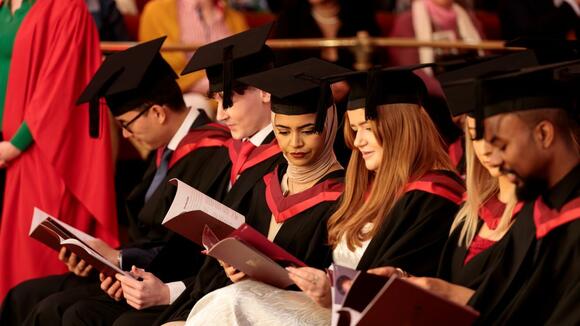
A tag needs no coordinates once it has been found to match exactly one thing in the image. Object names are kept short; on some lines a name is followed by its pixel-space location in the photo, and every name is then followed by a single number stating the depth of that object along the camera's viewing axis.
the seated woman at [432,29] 15.70
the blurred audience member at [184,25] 15.09
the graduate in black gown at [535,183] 6.79
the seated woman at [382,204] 7.85
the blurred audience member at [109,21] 15.05
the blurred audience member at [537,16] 15.65
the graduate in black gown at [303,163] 8.74
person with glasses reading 10.73
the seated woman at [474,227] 7.16
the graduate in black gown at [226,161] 9.46
